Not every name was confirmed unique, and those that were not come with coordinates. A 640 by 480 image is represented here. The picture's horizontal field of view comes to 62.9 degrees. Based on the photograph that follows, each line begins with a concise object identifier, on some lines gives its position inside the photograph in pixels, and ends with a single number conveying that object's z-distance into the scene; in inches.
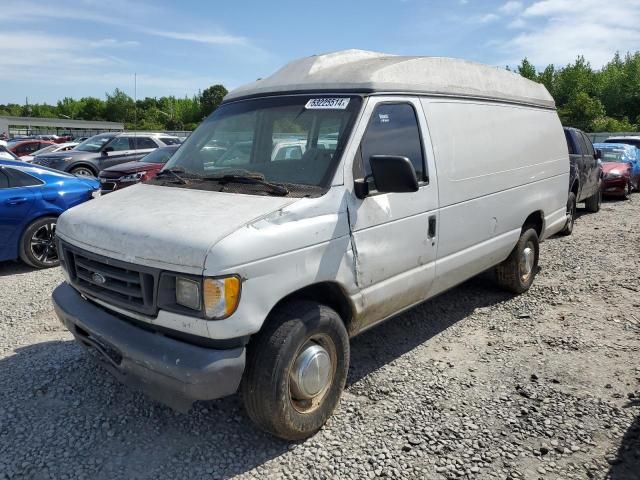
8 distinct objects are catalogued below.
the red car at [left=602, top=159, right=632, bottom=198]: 546.3
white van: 109.0
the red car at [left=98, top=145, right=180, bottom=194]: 443.2
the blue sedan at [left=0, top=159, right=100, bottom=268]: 267.1
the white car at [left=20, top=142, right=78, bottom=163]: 864.3
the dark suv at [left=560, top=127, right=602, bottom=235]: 390.0
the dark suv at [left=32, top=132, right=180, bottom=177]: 616.7
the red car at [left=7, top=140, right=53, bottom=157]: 1033.4
